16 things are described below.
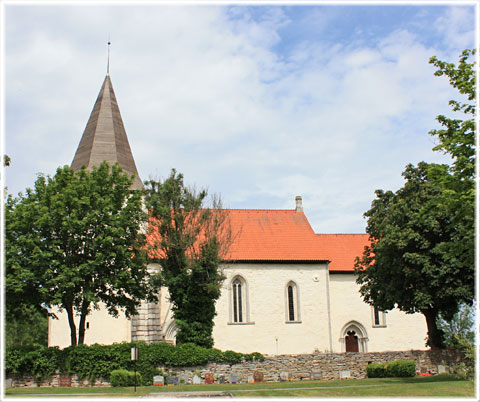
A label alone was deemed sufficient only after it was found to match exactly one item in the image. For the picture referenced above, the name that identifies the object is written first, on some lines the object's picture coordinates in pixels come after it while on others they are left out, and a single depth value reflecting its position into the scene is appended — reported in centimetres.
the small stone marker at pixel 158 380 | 2447
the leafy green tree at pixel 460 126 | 1956
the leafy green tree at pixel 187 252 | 2773
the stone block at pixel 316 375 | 2695
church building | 3600
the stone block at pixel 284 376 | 2641
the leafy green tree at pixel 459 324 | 4962
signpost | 2266
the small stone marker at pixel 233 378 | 2552
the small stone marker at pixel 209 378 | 2538
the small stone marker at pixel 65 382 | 2453
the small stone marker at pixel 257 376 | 2595
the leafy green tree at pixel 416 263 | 2639
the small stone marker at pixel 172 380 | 2488
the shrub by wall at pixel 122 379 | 2402
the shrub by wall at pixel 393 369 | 2598
